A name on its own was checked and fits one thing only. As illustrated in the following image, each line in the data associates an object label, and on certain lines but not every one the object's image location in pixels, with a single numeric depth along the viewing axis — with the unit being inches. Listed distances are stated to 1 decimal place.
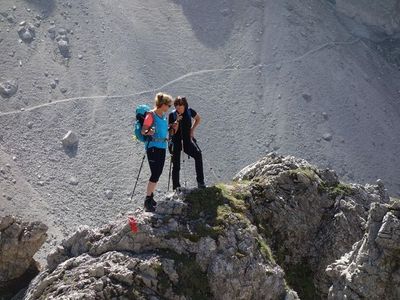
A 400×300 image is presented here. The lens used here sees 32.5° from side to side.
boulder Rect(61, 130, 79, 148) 1892.2
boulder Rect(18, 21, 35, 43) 2160.4
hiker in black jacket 642.8
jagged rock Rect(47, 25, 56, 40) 2207.2
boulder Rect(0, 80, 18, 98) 1994.3
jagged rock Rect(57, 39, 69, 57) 2177.7
